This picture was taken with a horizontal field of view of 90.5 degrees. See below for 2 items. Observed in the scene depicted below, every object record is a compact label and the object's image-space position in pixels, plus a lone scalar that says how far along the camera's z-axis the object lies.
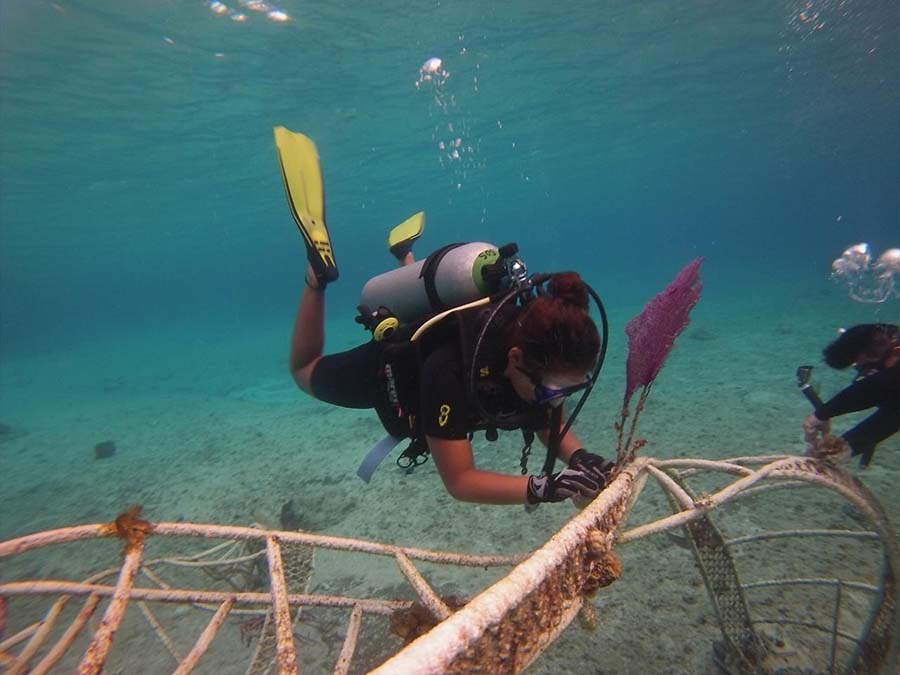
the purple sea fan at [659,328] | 2.19
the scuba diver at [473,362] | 2.27
